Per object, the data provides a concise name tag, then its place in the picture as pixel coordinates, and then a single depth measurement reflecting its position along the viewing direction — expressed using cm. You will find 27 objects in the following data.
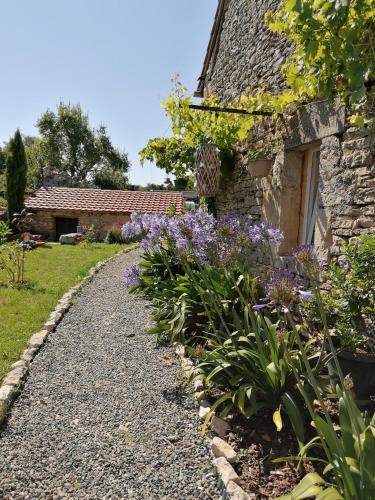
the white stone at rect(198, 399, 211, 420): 262
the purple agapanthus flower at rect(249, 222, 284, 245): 275
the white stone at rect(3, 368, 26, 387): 319
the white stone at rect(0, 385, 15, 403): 290
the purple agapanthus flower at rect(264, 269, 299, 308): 158
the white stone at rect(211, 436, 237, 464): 217
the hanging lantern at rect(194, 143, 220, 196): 569
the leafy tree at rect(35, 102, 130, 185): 3816
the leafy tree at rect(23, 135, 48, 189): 3669
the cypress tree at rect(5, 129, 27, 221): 1889
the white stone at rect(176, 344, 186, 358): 374
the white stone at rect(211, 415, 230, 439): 245
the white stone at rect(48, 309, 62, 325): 507
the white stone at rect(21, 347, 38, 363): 375
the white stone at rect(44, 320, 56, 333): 472
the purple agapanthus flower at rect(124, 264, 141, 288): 583
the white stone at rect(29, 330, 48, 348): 414
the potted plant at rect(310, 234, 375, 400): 255
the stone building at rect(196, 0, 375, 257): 327
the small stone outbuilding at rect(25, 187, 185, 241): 1914
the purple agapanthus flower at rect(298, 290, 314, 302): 154
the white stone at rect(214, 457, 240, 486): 198
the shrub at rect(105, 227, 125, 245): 1744
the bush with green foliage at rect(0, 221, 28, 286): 731
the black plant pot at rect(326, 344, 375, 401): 260
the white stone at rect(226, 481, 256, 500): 184
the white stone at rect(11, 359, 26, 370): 351
